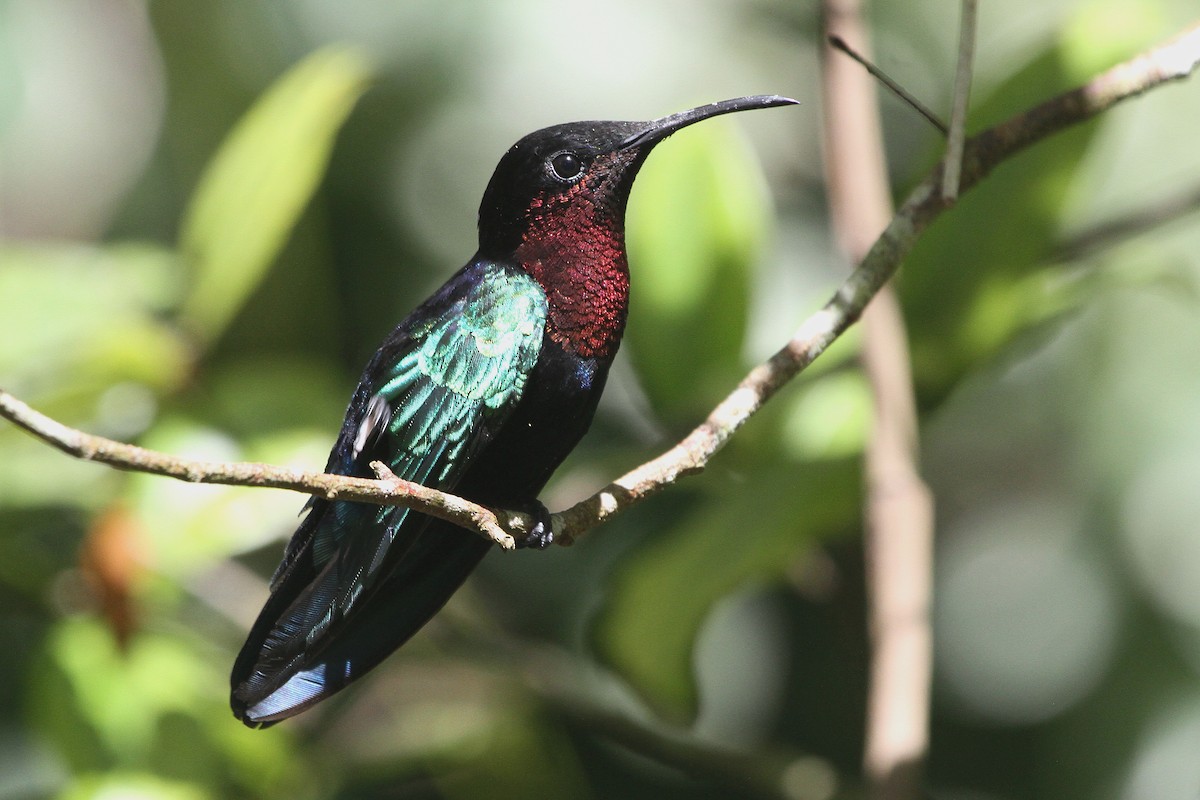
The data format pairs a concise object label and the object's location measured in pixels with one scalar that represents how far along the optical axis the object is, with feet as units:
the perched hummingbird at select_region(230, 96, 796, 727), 11.09
